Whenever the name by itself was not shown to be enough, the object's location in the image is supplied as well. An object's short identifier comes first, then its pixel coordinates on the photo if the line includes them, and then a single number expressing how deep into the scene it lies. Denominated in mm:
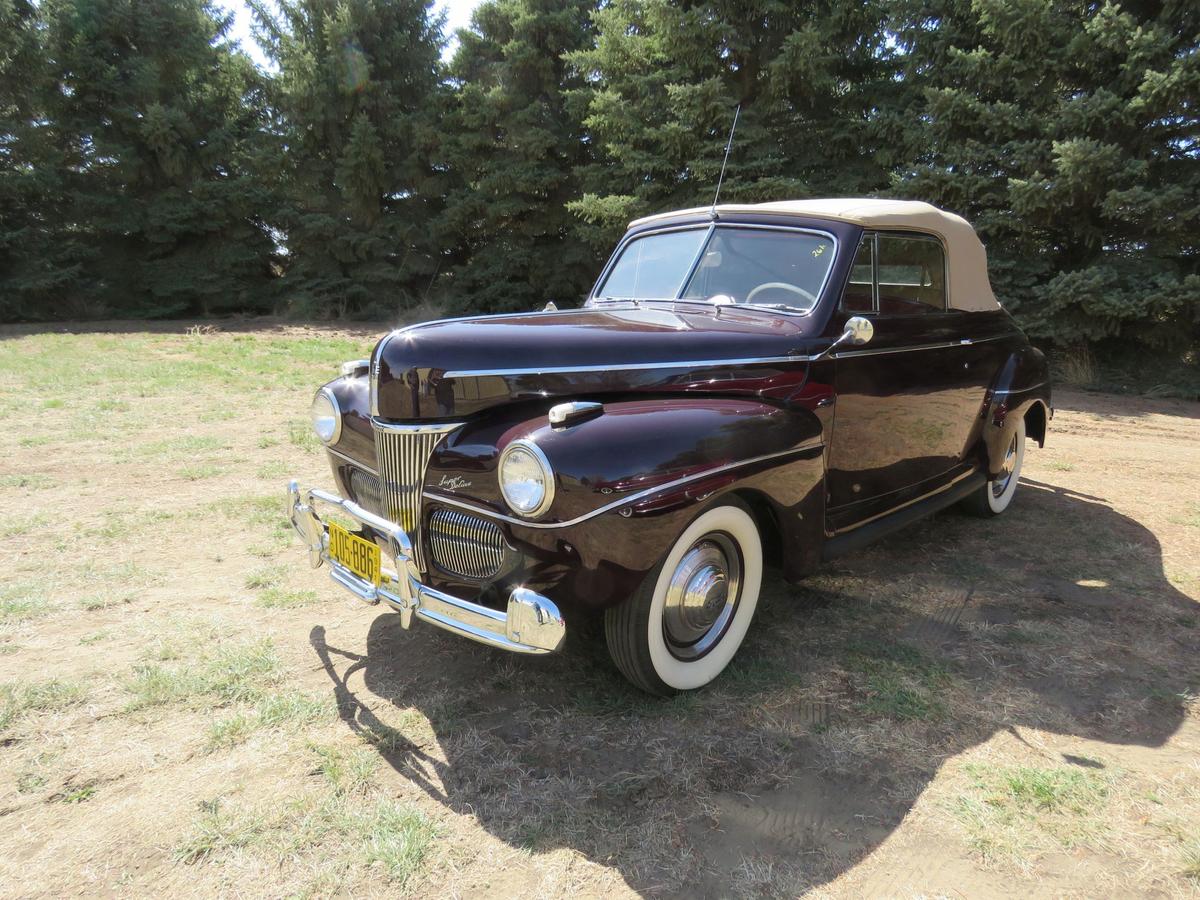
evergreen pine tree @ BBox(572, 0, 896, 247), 11492
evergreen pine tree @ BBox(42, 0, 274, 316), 17438
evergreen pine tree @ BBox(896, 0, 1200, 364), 8602
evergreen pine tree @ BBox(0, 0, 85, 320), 16062
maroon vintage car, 2344
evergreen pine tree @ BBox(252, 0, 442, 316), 17672
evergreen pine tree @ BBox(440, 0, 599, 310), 16500
